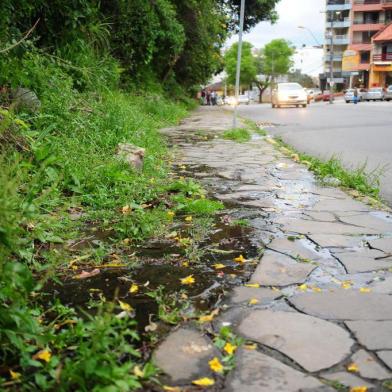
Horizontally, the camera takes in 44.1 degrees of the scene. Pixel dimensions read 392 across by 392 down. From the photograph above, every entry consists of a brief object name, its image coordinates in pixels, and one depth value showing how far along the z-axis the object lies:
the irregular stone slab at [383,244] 3.53
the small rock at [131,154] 5.68
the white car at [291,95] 27.86
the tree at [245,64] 82.75
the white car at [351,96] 41.26
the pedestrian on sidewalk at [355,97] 38.79
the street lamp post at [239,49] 9.95
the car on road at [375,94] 43.21
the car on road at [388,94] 41.19
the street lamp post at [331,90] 44.20
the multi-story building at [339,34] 73.31
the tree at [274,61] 85.69
